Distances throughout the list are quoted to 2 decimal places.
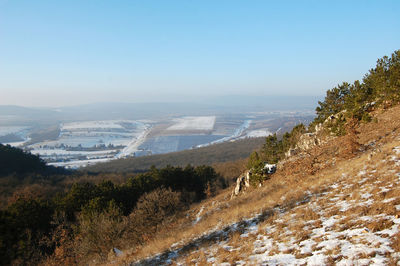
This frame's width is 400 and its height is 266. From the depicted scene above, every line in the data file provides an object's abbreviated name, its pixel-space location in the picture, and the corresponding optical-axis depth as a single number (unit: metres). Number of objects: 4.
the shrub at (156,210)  22.91
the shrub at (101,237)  20.98
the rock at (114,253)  16.49
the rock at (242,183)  27.98
